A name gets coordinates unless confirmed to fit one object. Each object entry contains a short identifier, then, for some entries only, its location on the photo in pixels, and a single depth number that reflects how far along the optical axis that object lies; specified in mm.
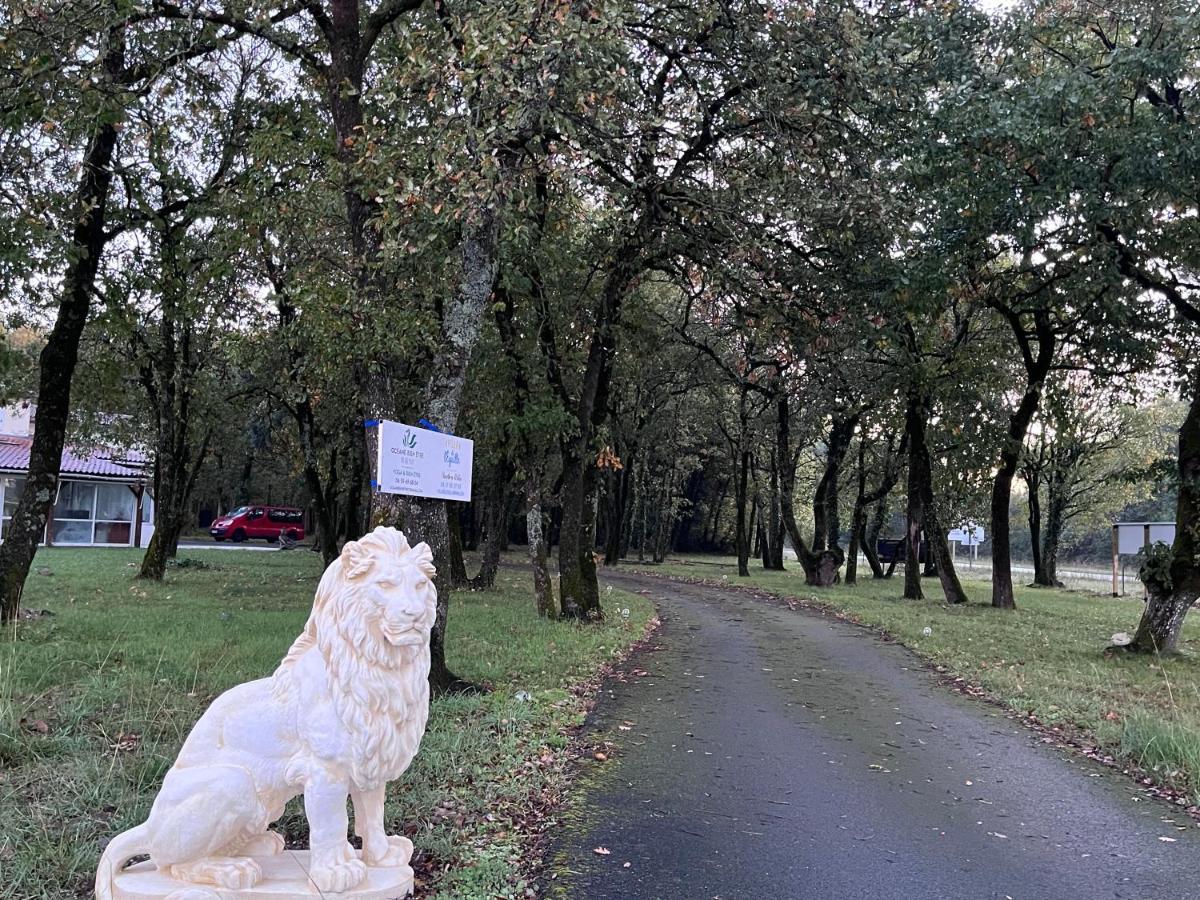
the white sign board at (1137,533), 17438
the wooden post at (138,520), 32094
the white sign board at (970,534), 25781
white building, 29688
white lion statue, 2941
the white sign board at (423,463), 5688
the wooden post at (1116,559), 22627
